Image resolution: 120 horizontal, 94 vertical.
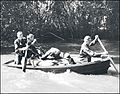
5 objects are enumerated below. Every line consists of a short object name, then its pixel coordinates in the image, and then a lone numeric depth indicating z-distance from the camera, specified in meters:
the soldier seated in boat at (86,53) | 13.95
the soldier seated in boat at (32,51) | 14.85
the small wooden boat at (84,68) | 13.61
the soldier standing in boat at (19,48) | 14.81
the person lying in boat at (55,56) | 14.21
